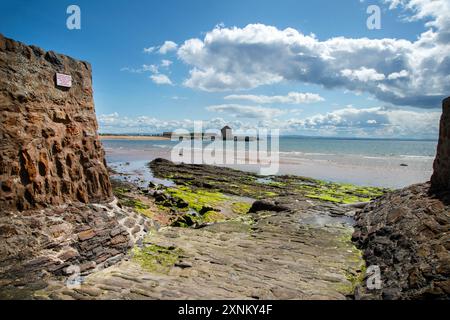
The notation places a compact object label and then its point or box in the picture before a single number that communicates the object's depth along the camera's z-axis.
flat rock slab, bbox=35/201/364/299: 6.25
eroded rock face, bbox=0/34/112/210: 6.95
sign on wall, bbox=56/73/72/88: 8.20
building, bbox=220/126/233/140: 139.50
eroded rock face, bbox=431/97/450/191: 9.61
